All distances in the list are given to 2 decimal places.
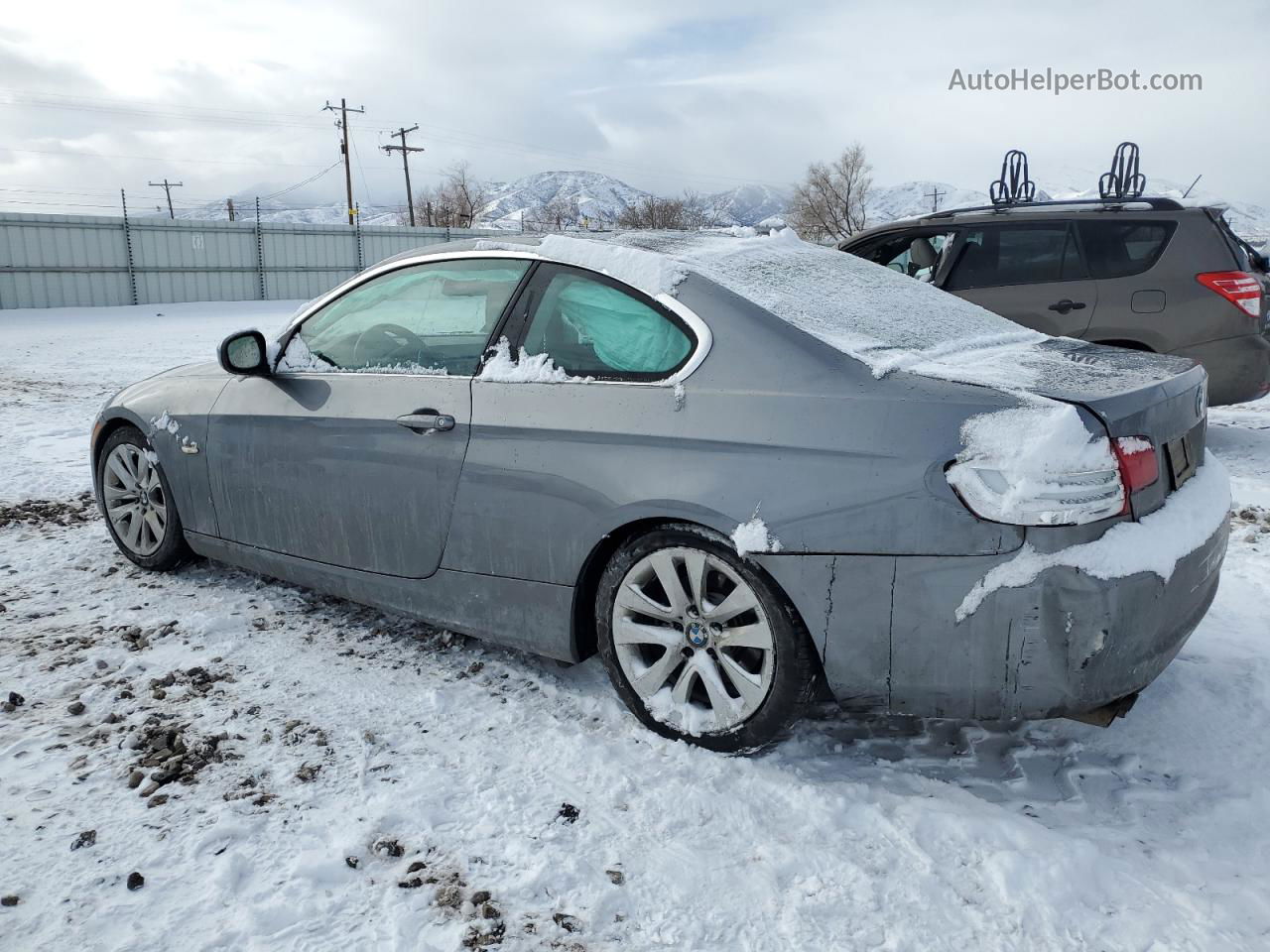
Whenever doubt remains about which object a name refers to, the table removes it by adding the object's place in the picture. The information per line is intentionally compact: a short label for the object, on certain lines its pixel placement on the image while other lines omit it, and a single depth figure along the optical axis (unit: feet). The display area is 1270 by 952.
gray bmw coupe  7.52
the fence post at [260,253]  94.84
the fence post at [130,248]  86.38
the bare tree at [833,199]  233.96
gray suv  20.18
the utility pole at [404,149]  182.89
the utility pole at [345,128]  148.35
